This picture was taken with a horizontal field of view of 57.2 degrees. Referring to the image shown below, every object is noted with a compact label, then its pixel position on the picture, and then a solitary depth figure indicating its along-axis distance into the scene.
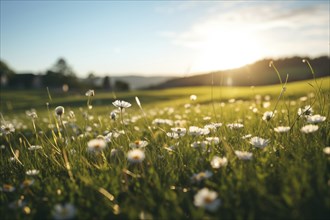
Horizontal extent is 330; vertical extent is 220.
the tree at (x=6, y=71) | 84.97
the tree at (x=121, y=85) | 85.62
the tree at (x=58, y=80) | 82.88
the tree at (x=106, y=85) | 92.11
